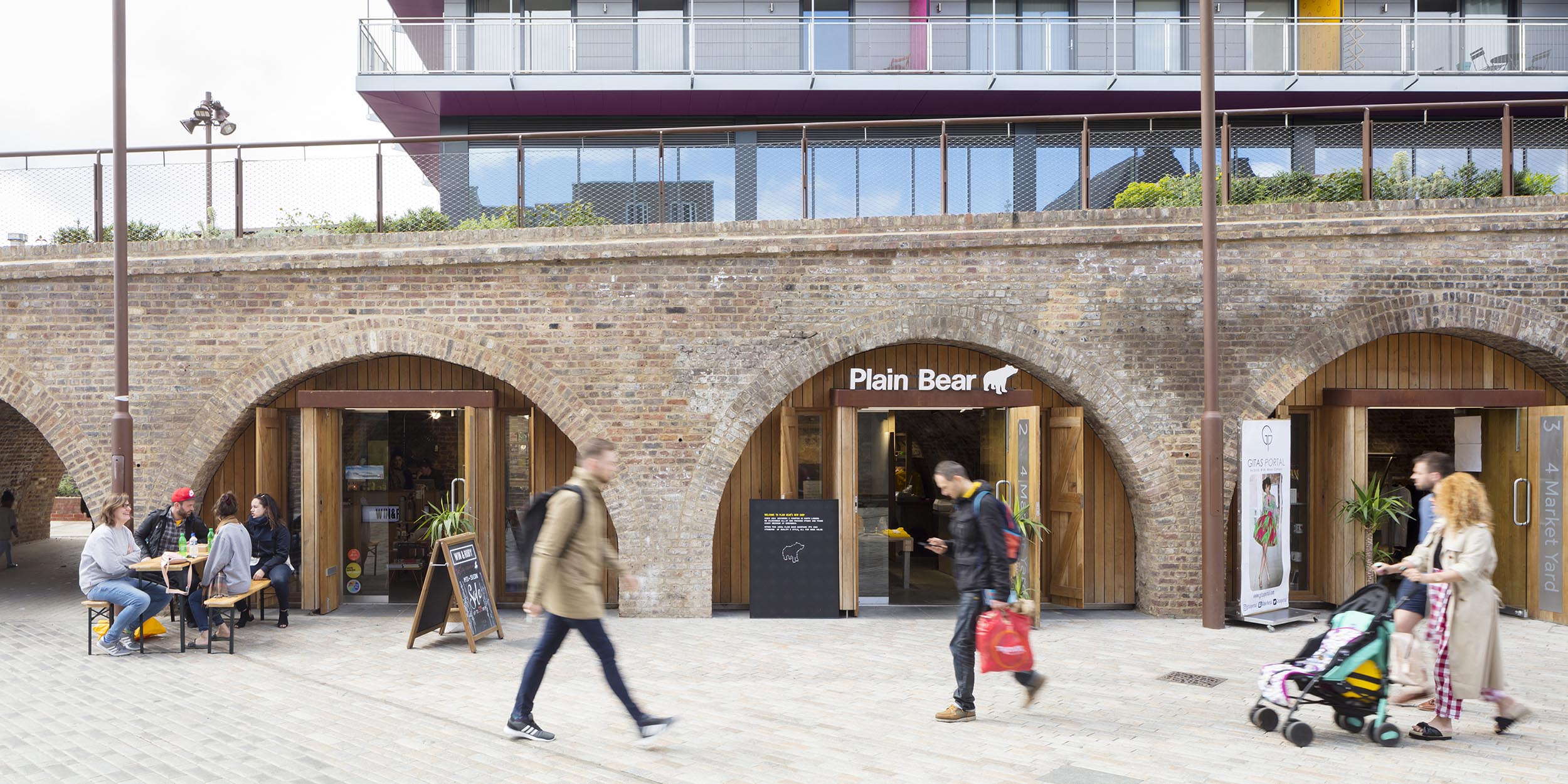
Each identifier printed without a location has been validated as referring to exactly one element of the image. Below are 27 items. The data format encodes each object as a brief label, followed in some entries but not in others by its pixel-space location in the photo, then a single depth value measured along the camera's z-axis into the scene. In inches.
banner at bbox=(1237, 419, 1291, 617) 361.7
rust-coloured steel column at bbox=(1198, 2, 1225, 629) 355.9
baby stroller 211.0
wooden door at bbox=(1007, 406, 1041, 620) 358.9
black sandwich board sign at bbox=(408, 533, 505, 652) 316.8
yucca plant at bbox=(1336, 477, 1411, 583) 380.8
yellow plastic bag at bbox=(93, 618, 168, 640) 321.7
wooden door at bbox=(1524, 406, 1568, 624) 369.1
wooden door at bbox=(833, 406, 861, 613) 378.6
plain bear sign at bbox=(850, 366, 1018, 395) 389.4
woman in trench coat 216.1
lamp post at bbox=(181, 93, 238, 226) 622.8
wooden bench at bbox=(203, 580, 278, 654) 306.7
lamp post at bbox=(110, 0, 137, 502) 365.4
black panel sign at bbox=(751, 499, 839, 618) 374.9
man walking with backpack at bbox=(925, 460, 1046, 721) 218.7
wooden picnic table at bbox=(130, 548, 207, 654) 317.7
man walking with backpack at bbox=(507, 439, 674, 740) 204.1
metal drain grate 270.8
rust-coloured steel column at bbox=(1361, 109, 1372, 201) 392.2
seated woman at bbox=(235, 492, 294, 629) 356.2
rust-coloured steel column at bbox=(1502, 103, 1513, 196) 383.2
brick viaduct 373.4
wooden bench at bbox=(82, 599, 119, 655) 312.3
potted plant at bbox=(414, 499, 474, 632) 353.7
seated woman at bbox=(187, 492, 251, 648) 312.3
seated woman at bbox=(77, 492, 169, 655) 301.9
